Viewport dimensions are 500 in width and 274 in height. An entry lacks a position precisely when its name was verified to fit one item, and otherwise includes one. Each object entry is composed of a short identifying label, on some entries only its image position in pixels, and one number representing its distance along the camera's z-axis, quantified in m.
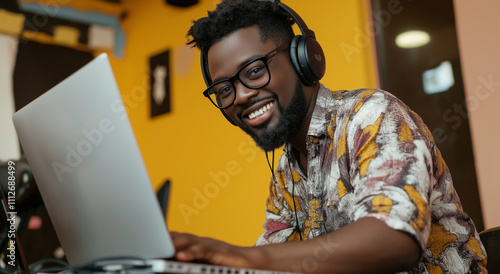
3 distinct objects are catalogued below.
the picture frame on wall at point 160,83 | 3.76
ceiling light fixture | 2.30
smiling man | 0.78
